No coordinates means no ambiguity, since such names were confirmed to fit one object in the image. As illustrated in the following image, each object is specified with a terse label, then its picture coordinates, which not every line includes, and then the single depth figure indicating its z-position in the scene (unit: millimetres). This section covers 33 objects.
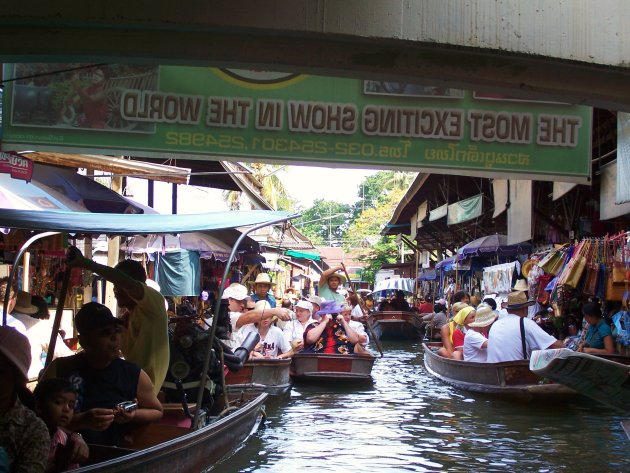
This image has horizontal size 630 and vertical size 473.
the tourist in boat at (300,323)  14008
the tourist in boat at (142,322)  5789
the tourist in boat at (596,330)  10991
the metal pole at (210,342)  6906
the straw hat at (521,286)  14500
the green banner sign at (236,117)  8039
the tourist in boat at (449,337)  14258
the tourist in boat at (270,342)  12054
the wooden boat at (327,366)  13477
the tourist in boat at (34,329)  8672
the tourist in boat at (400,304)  30344
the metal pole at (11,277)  7363
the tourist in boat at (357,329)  13952
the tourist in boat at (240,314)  11008
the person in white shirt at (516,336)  11094
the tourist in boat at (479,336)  12328
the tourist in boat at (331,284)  13977
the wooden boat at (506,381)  11227
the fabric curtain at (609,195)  11414
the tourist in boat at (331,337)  13836
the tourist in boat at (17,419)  3369
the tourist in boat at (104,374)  5105
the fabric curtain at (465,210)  18828
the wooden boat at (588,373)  6801
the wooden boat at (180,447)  5262
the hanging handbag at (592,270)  11453
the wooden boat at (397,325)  27714
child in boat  4129
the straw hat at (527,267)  14831
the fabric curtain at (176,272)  15562
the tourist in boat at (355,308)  18962
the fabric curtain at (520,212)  15477
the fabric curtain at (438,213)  22291
